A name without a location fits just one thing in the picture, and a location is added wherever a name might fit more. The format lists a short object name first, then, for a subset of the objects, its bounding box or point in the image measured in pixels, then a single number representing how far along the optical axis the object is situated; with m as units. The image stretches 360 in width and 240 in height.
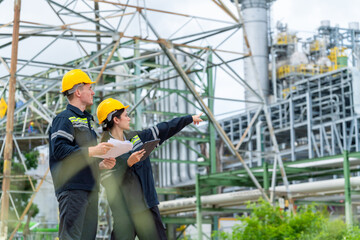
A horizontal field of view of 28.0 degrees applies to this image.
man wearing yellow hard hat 5.31
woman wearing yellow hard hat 5.86
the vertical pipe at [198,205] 23.12
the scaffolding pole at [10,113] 16.39
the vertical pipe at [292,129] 37.56
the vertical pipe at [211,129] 31.48
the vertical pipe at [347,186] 18.54
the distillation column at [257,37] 43.12
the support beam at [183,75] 18.61
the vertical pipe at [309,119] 36.48
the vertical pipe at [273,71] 42.09
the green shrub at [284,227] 12.41
